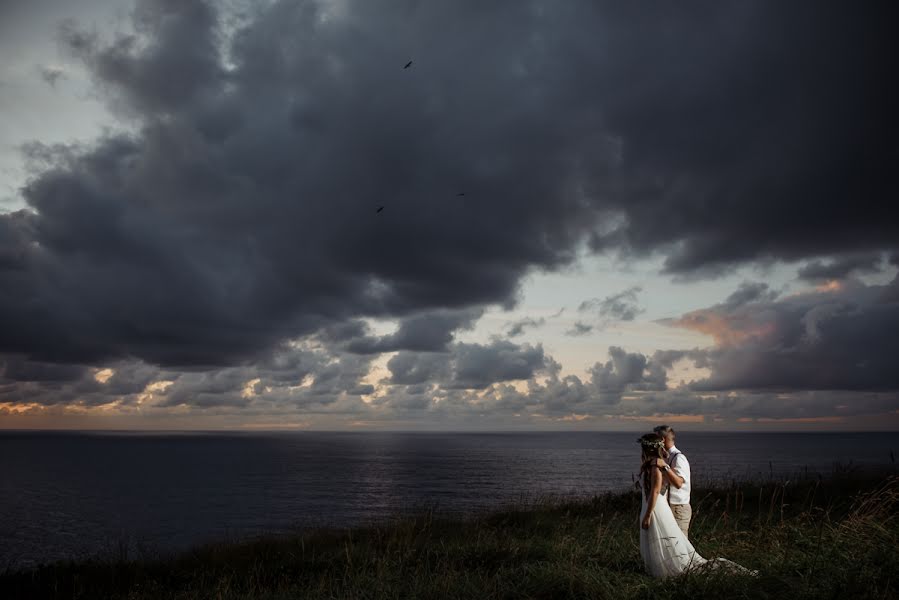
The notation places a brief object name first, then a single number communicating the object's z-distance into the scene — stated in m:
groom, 10.83
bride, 9.45
